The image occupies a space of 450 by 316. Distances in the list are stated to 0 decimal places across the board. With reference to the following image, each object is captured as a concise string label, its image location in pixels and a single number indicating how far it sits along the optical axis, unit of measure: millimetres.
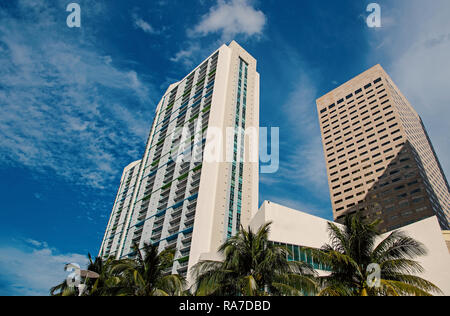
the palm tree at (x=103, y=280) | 19000
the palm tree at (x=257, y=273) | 16969
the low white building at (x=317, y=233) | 22969
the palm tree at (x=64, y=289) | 24503
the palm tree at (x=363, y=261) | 15719
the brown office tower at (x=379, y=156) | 93500
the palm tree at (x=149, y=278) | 19281
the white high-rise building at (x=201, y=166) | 57938
